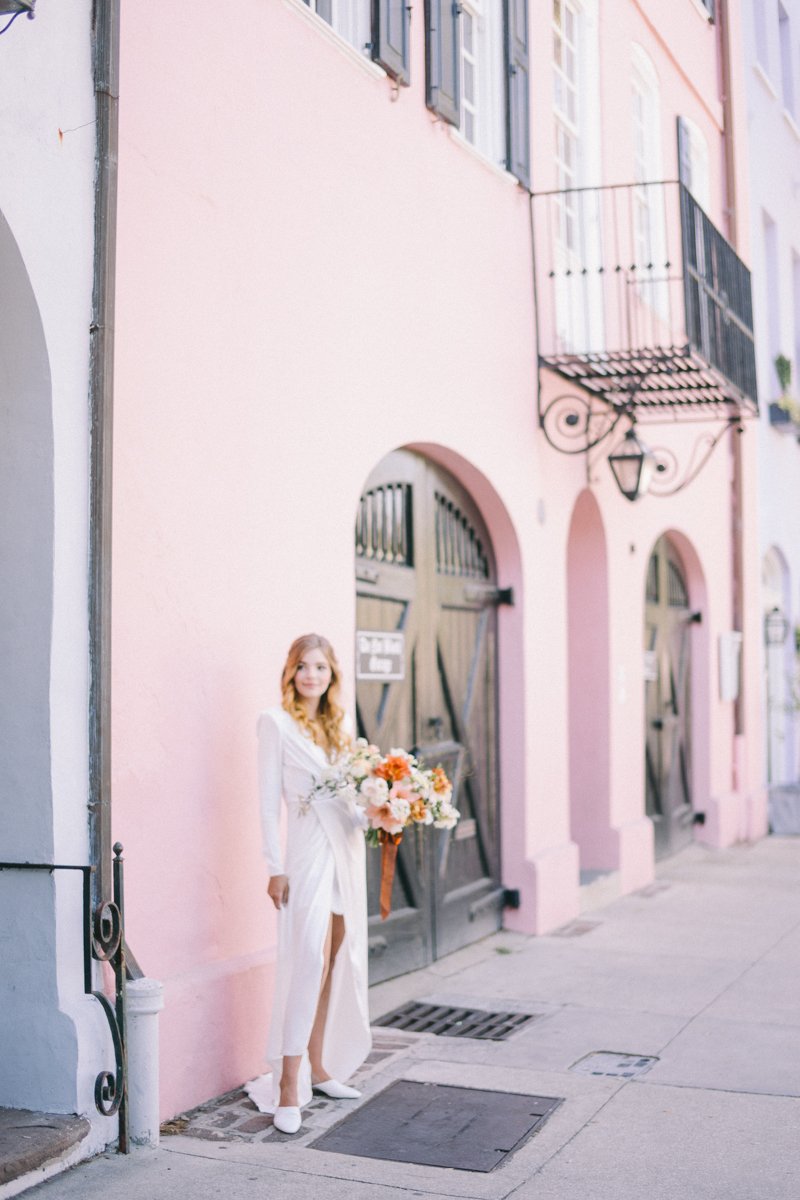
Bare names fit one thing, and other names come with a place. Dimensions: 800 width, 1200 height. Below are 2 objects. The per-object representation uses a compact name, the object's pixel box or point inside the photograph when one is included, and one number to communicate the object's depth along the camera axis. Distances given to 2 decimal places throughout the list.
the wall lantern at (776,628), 15.80
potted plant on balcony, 15.22
